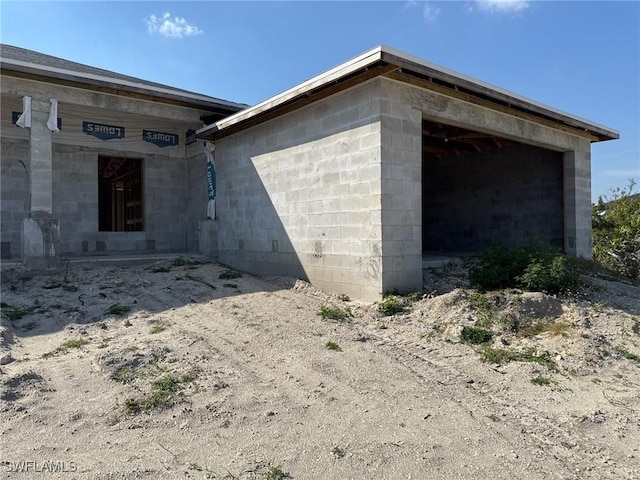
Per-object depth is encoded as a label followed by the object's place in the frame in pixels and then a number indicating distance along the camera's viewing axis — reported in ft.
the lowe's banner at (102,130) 41.57
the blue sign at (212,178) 40.70
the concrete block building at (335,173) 26.05
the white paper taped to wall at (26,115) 33.04
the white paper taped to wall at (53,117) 34.04
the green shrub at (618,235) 43.42
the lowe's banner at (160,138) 44.75
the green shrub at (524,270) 25.35
